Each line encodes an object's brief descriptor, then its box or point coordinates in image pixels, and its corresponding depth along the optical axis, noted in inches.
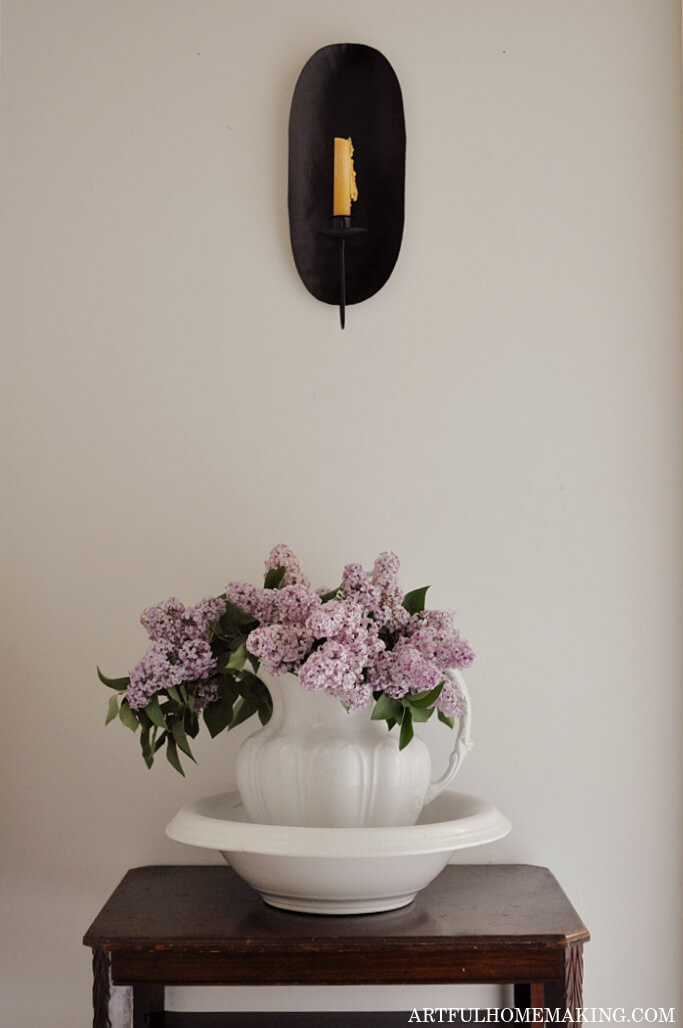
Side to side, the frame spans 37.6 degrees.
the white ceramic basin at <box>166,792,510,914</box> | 41.4
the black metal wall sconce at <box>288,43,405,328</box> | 56.1
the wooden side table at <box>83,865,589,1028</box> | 42.0
